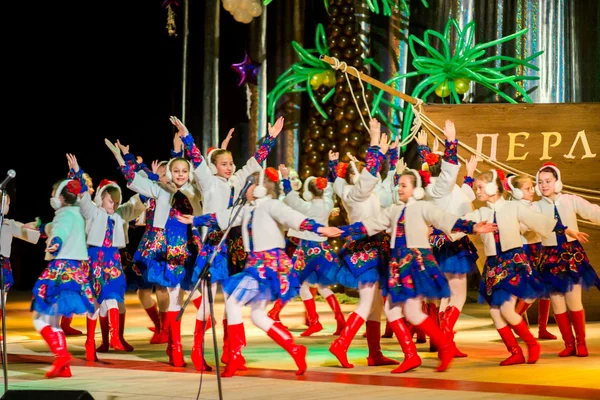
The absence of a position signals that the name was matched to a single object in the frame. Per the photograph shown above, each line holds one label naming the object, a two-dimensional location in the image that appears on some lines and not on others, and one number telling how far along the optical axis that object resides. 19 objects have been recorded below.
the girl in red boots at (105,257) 10.74
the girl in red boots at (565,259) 10.62
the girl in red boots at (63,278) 9.29
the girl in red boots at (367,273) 9.59
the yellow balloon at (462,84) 16.29
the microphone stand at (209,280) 7.33
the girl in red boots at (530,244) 10.87
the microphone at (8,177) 7.56
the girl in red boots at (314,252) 11.64
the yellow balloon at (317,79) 17.47
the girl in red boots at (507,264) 9.73
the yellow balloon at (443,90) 16.27
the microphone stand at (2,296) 7.51
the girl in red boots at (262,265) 9.09
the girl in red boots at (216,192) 9.70
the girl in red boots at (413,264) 9.29
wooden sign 13.57
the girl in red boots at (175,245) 10.00
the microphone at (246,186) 7.87
